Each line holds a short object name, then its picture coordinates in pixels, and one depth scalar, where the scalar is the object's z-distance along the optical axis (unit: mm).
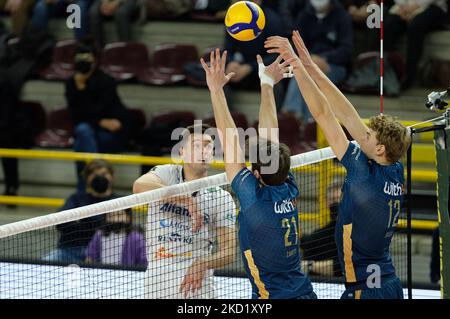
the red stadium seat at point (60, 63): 14141
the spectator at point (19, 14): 14375
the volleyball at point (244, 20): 7211
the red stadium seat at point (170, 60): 13789
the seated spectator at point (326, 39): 12477
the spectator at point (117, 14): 14041
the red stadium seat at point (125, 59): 13969
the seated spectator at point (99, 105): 12695
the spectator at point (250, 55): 12375
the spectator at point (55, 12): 14164
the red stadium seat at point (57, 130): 13367
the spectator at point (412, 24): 12570
